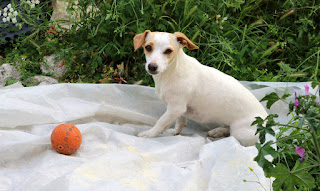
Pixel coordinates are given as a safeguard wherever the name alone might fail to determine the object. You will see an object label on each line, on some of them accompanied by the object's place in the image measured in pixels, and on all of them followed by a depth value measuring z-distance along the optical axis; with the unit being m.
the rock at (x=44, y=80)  3.46
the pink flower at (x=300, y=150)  1.36
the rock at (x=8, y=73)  3.62
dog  2.31
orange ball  1.91
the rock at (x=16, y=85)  3.02
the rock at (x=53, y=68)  3.71
